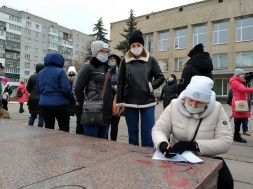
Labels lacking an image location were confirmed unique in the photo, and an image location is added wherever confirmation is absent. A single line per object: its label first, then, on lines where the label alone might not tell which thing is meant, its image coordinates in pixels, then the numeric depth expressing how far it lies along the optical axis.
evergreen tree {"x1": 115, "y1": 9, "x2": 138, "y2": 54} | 31.98
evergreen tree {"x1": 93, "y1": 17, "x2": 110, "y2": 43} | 36.50
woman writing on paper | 2.30
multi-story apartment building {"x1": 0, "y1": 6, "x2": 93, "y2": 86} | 58.69
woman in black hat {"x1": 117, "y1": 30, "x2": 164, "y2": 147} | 3.53
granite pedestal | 1.72
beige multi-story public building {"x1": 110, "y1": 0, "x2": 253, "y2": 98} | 28.44
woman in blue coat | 4.12
